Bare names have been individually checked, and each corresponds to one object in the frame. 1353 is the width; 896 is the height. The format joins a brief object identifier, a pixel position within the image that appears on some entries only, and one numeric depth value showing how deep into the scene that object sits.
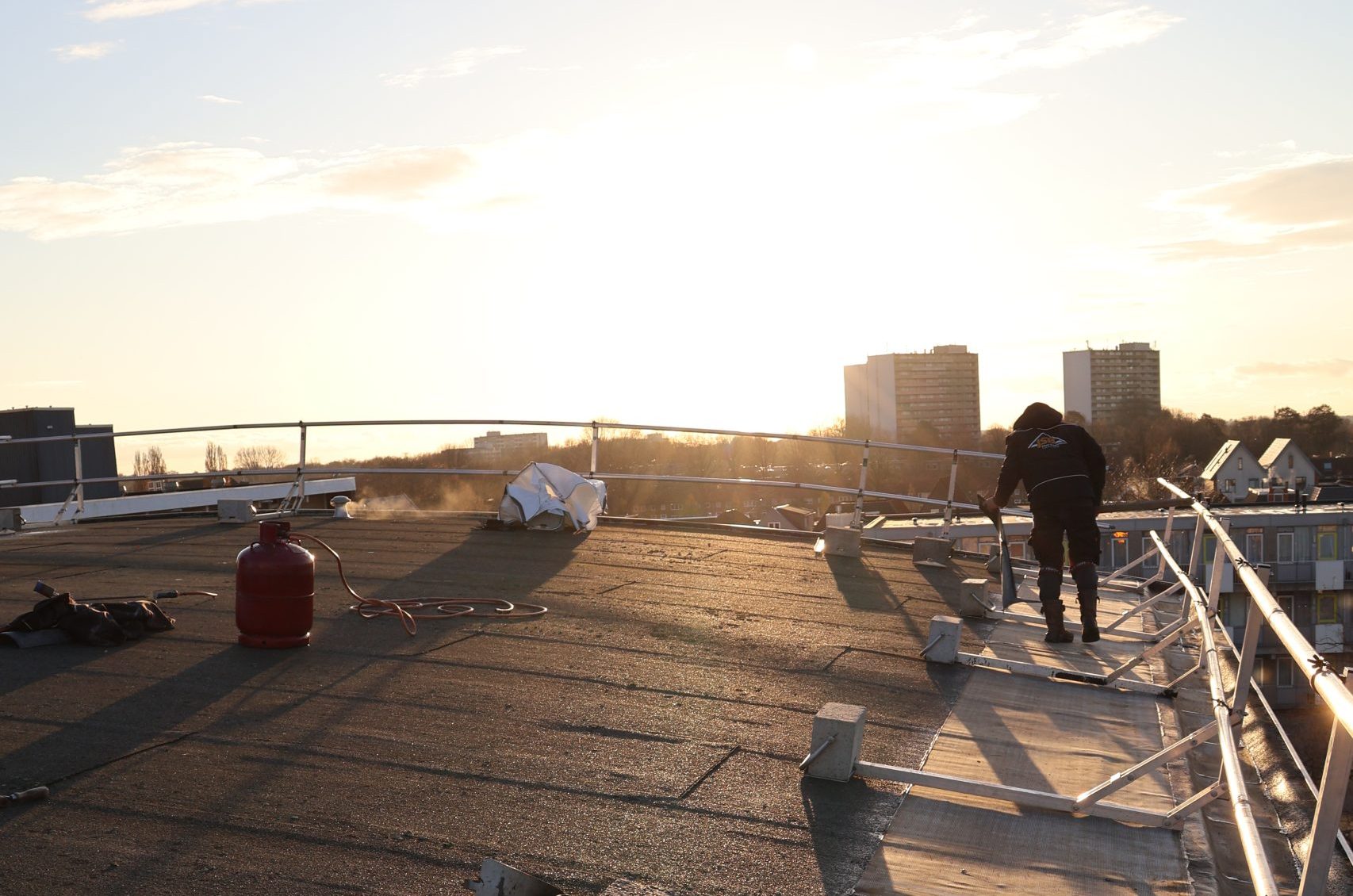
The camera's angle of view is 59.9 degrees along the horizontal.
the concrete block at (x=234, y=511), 15.20
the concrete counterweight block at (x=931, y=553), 12.59
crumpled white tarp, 13.87
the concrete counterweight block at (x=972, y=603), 9.60
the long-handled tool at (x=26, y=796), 4.89
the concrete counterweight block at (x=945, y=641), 7.73
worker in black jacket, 9.31
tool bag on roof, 7.86
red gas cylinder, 7.69
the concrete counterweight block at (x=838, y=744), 5.33
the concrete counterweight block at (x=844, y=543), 12.60
